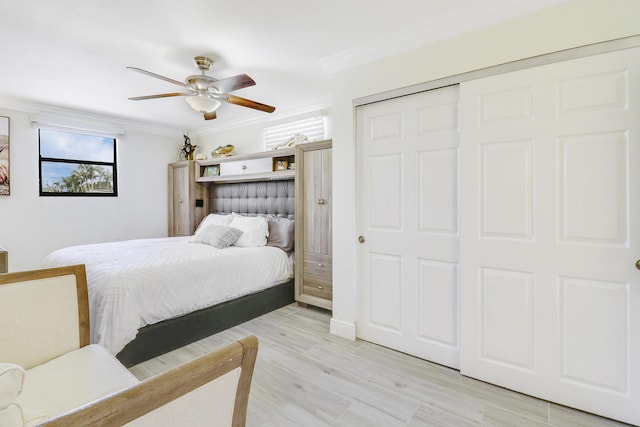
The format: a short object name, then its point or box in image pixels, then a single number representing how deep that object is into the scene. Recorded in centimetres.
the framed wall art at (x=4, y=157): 373
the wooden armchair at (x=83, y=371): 55
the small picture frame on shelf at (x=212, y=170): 480
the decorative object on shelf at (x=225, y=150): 473
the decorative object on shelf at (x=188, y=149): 536
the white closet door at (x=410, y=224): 225
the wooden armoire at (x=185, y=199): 498
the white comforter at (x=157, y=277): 220
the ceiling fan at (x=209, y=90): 262
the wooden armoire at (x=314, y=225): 324
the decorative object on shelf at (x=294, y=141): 375
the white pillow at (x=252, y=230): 369
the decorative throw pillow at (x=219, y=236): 361
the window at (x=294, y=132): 389
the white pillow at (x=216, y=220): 424
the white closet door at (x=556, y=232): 168
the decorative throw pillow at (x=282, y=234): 376
